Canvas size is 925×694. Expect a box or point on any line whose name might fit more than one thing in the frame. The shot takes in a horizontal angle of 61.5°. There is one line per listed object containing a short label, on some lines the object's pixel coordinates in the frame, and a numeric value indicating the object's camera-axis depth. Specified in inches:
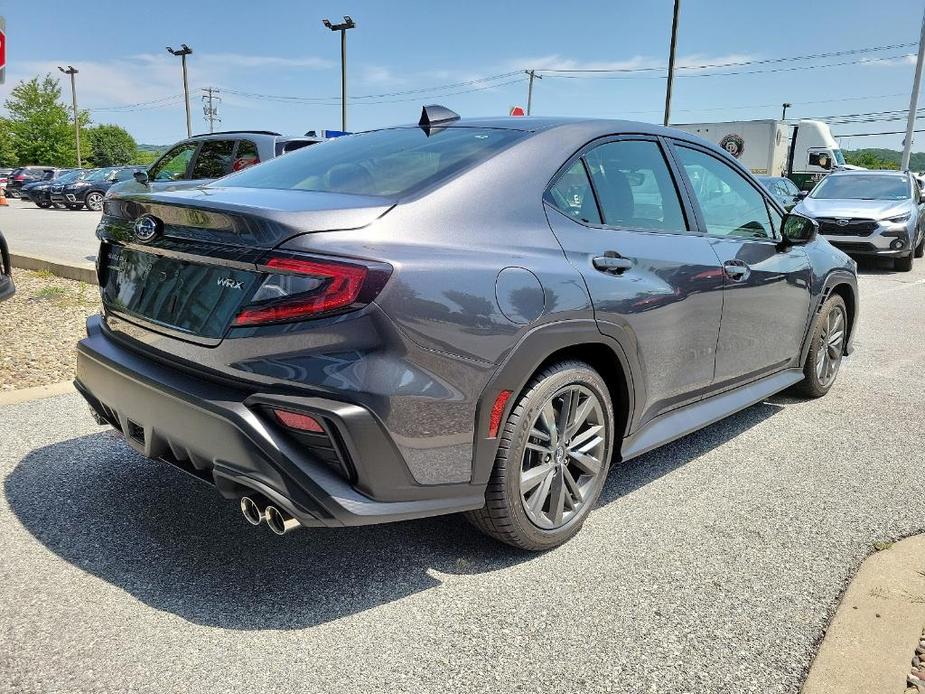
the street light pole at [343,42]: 1315.2
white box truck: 1190.9
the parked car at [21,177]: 1470.2
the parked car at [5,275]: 181.5
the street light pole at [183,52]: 1891.7
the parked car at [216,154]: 369.4
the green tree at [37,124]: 2687.0
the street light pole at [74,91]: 2555.4
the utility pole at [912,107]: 1144.8
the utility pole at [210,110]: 3609.7
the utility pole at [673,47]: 1003.9
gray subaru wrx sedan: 90.6
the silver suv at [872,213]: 485.7
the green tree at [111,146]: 3617.1
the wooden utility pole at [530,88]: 2566.7
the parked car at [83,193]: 1029.8
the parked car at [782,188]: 677.9
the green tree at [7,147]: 2657.5
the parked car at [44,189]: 1066.1
